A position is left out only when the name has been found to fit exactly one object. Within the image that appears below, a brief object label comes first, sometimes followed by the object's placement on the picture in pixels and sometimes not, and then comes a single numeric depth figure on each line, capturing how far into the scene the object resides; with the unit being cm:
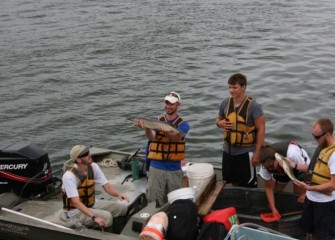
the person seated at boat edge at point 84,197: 616
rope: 889
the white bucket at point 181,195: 608
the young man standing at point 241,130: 665
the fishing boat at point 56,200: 629
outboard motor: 746
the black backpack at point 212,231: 562
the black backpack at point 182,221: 551
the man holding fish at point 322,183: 543
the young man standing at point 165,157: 667
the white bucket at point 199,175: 709
